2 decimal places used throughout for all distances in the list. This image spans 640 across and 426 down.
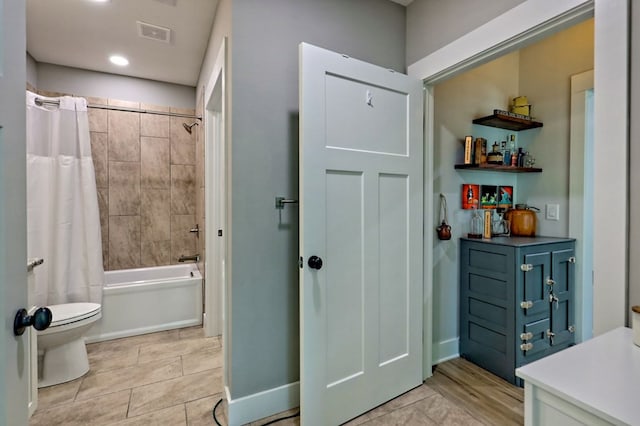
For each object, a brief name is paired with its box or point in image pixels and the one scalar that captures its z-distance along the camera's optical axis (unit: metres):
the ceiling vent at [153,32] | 2.37
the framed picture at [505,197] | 2.65
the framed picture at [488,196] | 2.55
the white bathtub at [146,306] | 2.80
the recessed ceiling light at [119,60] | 2.90
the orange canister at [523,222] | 2.54
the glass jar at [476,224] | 2.46
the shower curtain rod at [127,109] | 2.72
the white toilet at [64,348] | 2.07
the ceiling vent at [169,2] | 2.06
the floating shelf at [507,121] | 2.34
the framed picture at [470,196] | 2.44
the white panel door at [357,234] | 1.52
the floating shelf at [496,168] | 2.32
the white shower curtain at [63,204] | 2.59
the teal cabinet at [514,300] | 2.03
